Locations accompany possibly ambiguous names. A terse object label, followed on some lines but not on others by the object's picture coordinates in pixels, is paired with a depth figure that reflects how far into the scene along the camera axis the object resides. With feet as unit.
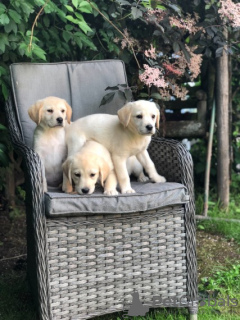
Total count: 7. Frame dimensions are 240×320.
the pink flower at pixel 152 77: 11.60
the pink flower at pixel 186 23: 12.31
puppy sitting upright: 9.55
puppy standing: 9.11
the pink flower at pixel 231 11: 12.17
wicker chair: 8.25
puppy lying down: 8.55
